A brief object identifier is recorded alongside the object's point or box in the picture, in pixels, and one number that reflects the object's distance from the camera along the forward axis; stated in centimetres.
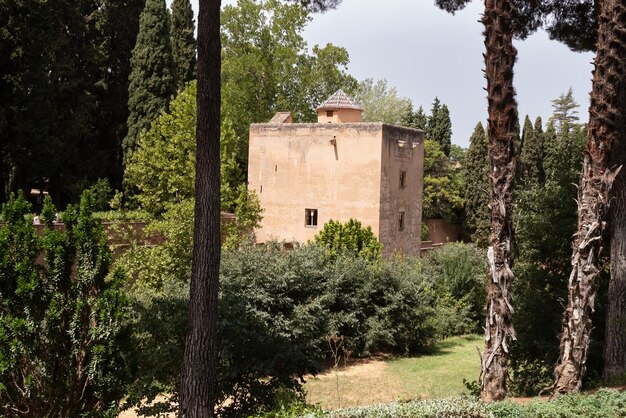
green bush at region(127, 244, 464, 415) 1187
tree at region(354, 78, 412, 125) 5309
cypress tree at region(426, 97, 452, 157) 4728
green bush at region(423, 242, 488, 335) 2586
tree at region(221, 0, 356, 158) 3962
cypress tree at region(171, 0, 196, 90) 3338
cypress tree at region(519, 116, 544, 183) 4440
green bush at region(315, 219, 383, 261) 2508
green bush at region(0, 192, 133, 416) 898
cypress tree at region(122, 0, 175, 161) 2912
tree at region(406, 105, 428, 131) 4825
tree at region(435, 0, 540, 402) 924
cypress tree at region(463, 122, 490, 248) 3991
